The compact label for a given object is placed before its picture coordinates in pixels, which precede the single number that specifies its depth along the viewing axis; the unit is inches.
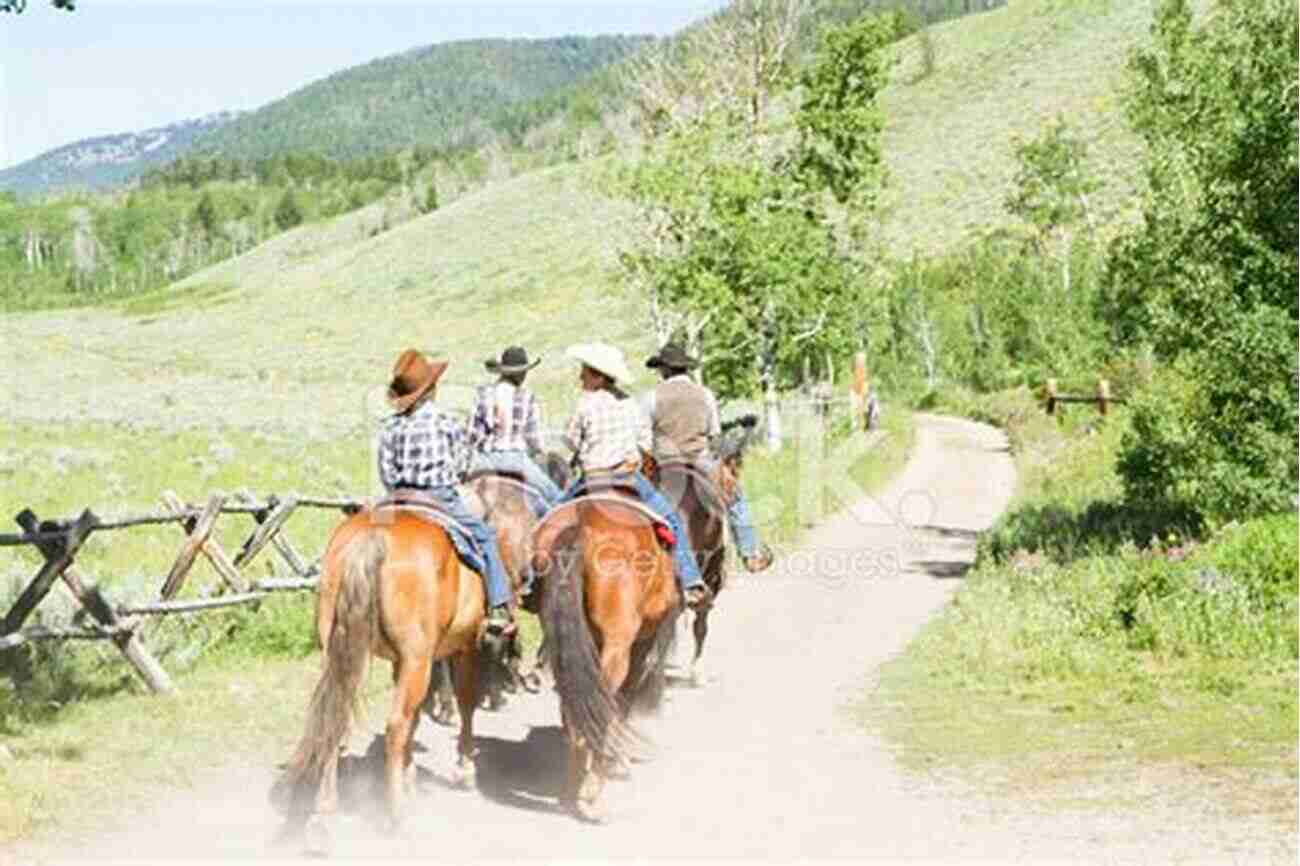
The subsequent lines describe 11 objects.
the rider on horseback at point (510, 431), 473.4
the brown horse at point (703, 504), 490.0
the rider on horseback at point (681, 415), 501.4
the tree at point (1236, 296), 611.5
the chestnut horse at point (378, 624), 343.9
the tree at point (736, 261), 1194.0
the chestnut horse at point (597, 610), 362.9
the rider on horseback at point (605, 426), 404.2
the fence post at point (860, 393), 1600.6
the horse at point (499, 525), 447.5
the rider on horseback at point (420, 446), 374.6
